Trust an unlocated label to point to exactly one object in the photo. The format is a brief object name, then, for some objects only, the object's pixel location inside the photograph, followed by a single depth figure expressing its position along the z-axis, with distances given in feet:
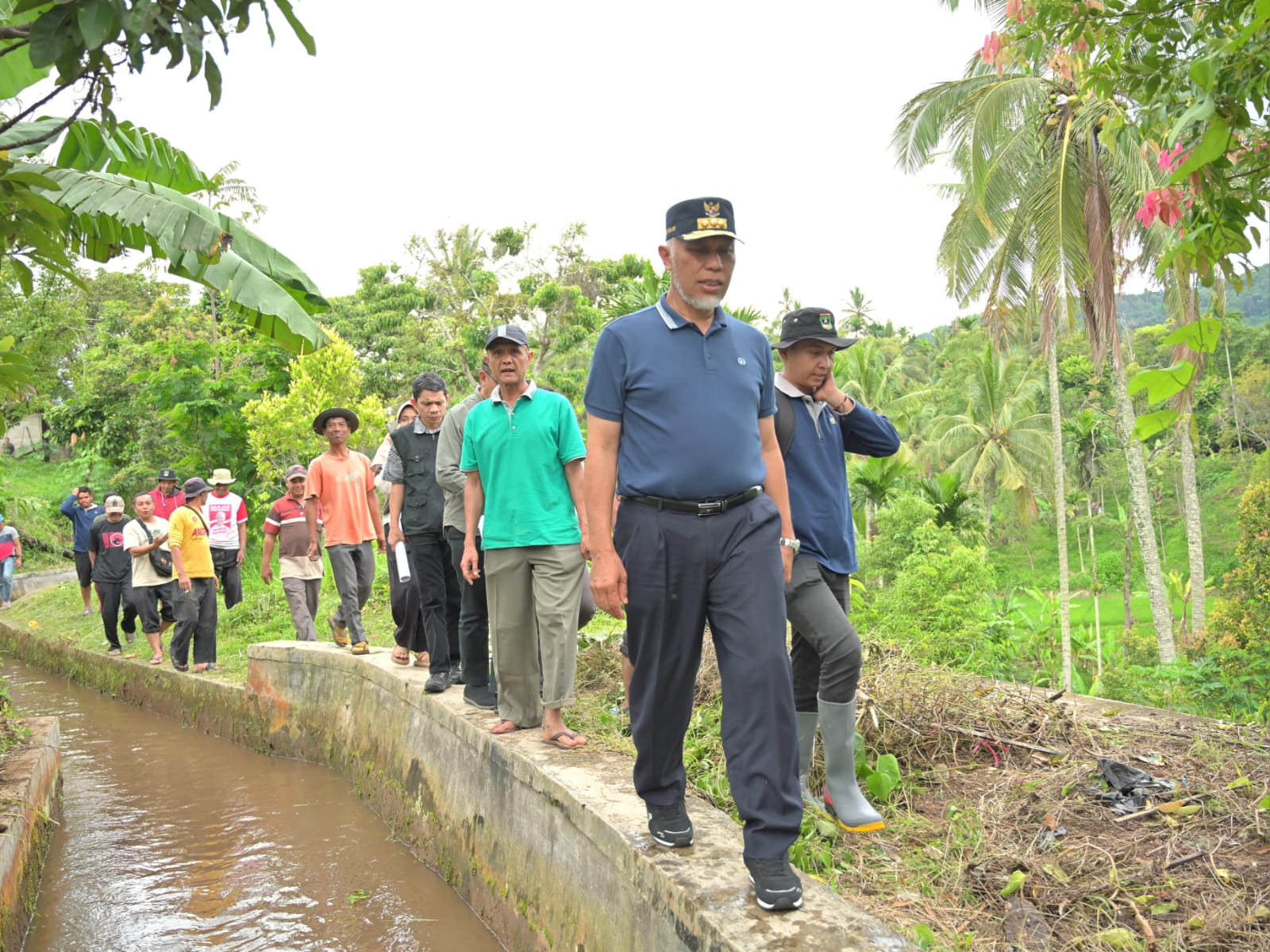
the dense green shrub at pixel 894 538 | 70.64
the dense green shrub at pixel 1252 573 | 33.01
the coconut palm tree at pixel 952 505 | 86.74
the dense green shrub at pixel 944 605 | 29.09
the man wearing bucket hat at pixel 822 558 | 14.07
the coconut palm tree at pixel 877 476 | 83.97
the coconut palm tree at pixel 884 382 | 112.37
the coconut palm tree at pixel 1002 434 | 139.03
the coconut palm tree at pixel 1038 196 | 59.82
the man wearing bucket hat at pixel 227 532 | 40.50
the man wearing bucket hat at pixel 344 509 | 30.07
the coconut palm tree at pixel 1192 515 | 64.39
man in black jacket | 22.81
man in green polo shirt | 17.63
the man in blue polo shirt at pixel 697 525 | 10.77
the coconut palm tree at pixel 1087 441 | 133.28
